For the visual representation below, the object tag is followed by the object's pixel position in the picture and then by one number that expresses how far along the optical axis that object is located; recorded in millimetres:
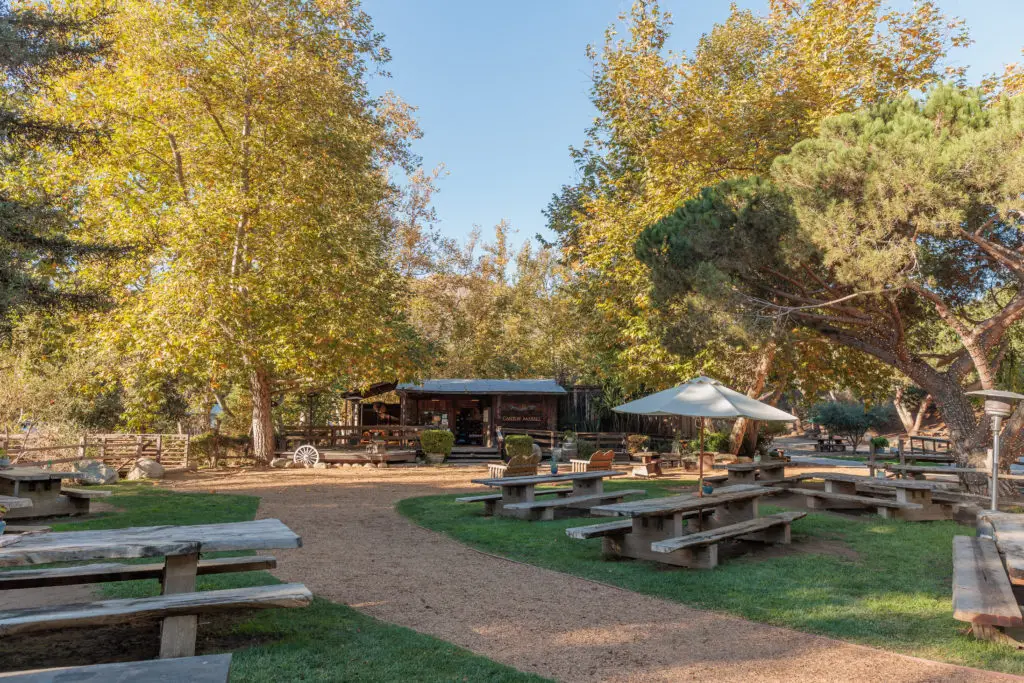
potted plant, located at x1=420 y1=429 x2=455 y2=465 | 23578
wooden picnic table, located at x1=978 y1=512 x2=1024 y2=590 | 4653
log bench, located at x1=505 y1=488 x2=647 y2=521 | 10656
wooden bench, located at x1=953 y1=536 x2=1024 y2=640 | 4387
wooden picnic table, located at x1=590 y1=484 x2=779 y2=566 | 7688
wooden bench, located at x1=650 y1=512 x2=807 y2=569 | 6996
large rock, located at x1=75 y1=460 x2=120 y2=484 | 15289
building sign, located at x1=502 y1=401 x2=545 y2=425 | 27234
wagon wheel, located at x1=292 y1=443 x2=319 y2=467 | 21312
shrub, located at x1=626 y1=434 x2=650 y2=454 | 24339
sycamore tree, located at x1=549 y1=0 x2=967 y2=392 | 15445
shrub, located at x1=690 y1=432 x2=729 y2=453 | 22109
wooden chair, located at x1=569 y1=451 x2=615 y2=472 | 15055
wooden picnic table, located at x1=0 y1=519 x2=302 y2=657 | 4137
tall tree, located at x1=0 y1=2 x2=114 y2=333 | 8924
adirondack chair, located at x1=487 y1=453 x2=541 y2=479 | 13664
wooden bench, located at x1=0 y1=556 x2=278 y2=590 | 4562
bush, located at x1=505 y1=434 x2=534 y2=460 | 21734
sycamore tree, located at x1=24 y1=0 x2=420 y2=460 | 17188
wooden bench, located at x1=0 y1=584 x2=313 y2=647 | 3902
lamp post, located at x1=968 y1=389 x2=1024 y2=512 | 8242
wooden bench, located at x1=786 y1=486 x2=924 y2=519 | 10838
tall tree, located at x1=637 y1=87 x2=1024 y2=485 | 10117
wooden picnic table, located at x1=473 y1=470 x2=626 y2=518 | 11164
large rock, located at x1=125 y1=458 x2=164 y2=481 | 17406
